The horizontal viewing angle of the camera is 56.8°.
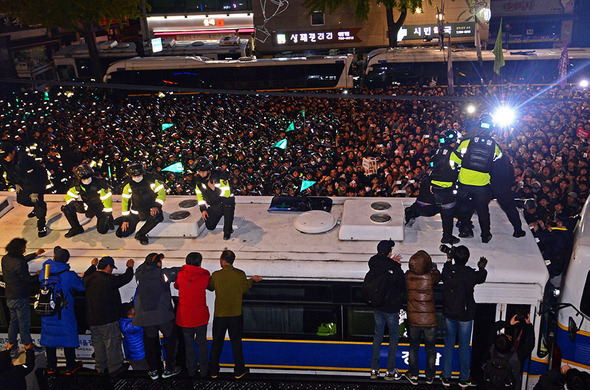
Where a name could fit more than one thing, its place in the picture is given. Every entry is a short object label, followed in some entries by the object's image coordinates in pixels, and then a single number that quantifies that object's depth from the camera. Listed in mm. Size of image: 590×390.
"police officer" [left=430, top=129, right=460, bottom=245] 7402
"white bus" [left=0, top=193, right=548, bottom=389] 6781
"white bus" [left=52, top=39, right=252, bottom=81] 33250
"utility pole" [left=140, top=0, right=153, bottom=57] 34091
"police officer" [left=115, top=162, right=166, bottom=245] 7938
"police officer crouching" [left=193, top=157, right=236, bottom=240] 7777
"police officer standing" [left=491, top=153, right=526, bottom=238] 7467
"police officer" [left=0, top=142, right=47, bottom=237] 8336
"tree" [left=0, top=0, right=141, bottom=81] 29719
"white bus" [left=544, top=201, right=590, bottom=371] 6383
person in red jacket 6754
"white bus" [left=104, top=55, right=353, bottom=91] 27016
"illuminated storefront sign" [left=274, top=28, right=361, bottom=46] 39688
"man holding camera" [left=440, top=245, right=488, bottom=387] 6406
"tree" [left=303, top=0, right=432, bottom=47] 31953
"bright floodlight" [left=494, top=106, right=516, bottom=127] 17031
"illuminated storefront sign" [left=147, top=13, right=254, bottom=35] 41406
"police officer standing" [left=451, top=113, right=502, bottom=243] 7324
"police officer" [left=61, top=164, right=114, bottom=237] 8117
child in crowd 7301
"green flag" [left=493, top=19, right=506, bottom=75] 19752
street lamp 25928
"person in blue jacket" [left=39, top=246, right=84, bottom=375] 7074
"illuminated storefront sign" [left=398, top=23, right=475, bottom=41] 37656
